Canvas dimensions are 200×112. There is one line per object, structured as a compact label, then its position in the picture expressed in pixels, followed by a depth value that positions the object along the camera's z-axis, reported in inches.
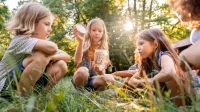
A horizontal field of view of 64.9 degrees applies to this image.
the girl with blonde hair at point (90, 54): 71.6
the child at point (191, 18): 28.4
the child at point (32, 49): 52.5
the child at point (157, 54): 55.3
